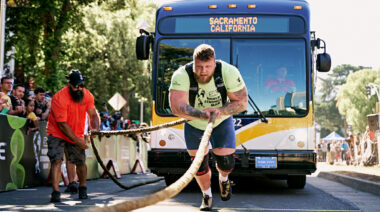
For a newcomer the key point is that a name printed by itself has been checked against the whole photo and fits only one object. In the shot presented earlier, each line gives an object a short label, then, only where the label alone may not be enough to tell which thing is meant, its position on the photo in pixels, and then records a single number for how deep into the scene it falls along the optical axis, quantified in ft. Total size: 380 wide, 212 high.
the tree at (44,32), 57.82
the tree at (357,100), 176.76
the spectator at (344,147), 118.26
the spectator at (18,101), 34.04
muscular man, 18.13
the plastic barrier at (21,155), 30.91
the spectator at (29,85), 39.43
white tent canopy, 174.68
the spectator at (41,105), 37.19
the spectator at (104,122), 46.88
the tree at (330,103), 313.53
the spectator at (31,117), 34.76
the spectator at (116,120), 52.47
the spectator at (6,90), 32.94
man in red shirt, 25.91
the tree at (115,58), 111.14
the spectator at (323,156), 161.38
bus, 31.30
